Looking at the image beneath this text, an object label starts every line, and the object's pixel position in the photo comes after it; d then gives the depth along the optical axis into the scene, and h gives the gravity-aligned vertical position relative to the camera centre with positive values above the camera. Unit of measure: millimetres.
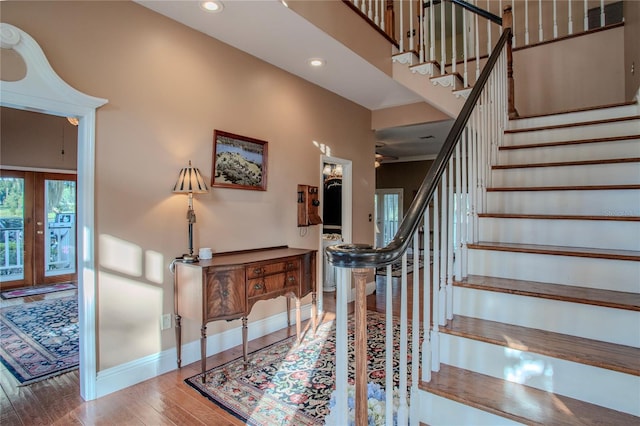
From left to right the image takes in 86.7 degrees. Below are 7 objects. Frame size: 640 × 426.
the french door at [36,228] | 5414 -172
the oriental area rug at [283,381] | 2086 -1200
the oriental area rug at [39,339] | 2705 -1196
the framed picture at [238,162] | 3050 +519
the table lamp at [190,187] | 2654 +234
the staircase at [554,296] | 1372 -400
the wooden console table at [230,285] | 2480 -549
